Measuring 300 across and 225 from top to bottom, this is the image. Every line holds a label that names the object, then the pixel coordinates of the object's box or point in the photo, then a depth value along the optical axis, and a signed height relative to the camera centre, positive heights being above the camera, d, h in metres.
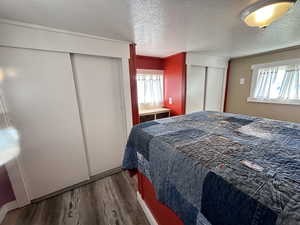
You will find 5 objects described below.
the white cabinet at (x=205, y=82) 2.91 +0.11
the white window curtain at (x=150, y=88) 3.09 -0.01
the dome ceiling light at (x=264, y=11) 1.03 +0.66
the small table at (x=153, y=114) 2.87 -0.64
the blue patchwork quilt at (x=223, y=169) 0.43 -0.39
